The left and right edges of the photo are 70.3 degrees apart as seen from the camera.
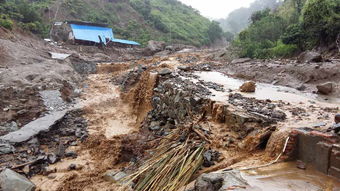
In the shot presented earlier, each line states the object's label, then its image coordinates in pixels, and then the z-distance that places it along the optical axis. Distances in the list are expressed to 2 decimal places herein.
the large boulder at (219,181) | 3.16
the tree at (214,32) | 44.81
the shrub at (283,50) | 13.20
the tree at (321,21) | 11.09
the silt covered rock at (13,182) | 4.58
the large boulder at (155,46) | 27.47
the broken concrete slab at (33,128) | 6.49
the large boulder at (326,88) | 7.64
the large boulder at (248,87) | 7.59
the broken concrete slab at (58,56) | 16.24
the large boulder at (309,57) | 10.08
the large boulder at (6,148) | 5.98
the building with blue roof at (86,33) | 23.66
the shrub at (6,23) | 16.18
